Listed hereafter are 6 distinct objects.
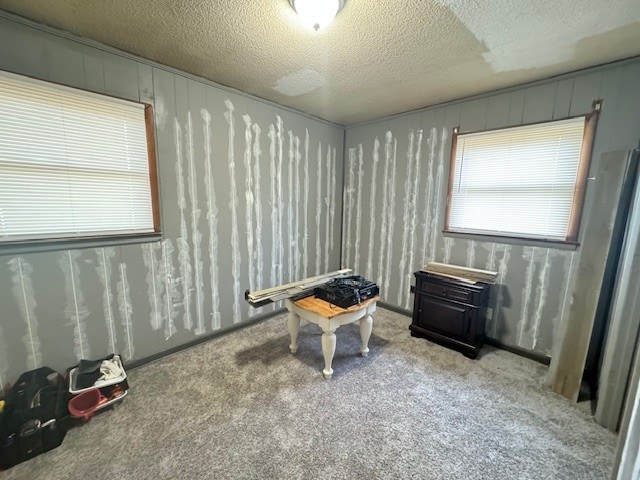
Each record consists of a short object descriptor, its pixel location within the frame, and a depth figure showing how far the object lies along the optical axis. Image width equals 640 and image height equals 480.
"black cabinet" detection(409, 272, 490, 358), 2.33
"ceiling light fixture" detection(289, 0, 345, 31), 1.31
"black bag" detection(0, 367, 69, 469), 1.33
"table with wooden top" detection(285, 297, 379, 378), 1.98
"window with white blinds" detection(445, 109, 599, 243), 2.09
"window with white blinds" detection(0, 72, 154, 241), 1.57
